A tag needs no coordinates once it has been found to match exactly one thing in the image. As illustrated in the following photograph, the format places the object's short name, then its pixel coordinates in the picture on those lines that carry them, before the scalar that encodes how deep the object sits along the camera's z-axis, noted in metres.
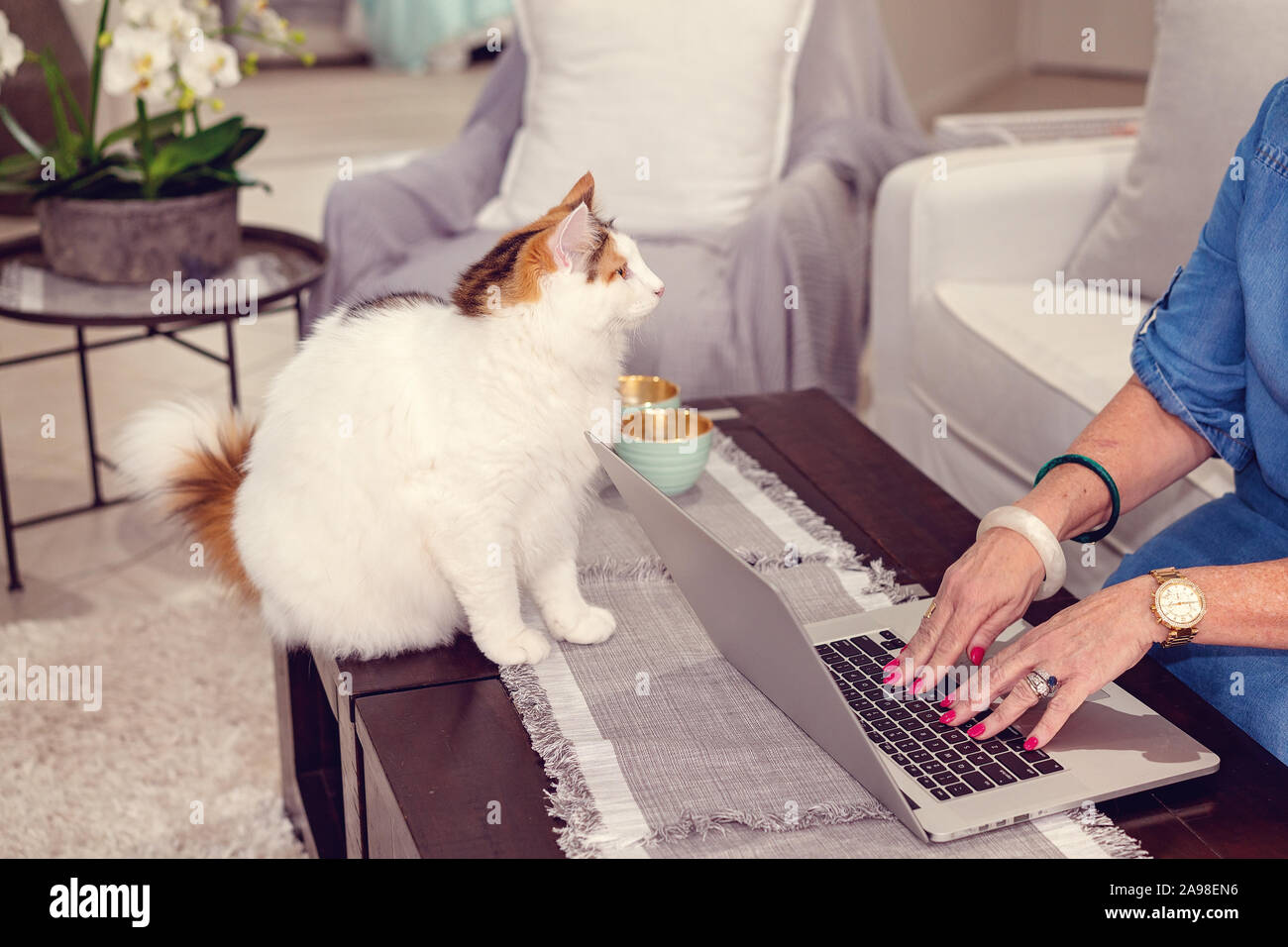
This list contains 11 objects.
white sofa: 1.82
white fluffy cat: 0.98
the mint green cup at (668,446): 1.27
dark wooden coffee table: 0.80
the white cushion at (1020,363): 1.71
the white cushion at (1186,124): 1.80
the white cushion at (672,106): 2.42
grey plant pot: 1.95
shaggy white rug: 1.51
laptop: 0.79
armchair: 2.18
